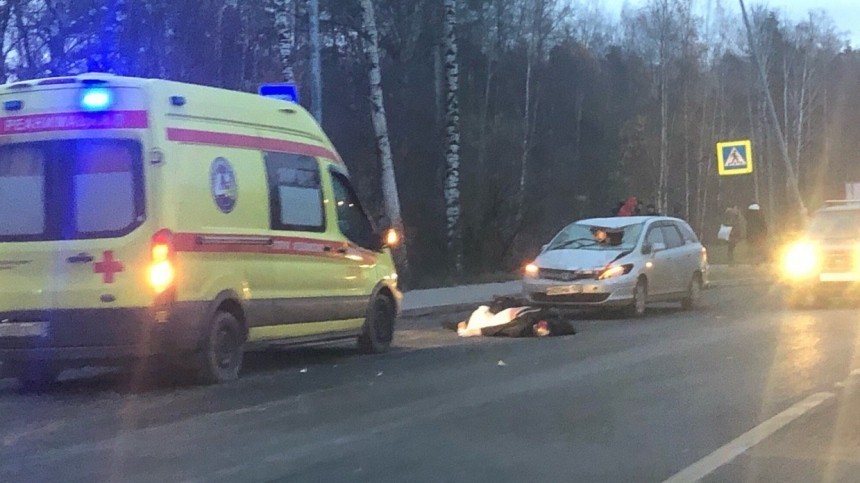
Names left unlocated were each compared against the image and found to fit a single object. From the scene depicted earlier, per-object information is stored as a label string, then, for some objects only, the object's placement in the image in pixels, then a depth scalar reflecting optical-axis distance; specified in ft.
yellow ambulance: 32.27
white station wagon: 57.31
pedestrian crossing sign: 106.42
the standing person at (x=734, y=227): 111.24
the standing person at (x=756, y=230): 108.37
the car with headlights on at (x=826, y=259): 60.64
